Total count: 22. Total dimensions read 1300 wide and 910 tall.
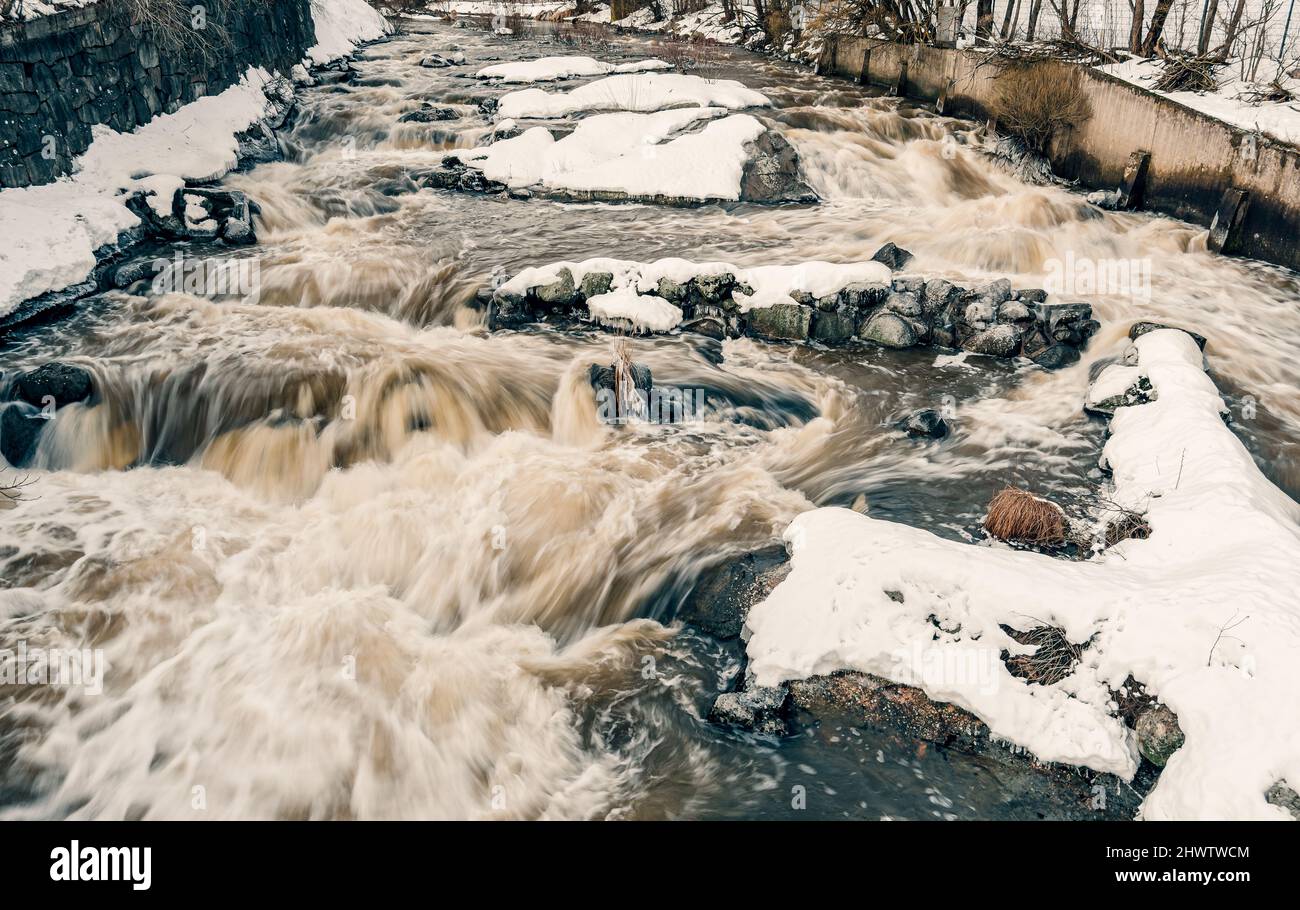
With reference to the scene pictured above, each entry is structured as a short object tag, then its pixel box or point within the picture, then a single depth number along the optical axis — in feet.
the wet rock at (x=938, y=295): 36.86
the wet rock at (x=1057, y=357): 34.65
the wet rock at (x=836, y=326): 36.76
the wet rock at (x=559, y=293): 38.14
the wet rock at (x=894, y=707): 17.97
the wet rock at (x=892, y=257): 42.16
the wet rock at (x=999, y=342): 35.24
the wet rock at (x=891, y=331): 36.06
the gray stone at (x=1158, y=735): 16.53
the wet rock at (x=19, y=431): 28.76
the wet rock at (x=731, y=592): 21.85
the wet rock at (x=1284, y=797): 14.34
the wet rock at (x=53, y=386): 30.25
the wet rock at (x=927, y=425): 29.91
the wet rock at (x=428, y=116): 64.80
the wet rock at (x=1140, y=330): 34.83
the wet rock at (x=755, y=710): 18.65
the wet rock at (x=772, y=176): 53.57
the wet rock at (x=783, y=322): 36.78
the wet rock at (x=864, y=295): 37.11
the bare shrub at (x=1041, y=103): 54.29
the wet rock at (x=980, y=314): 36.06
